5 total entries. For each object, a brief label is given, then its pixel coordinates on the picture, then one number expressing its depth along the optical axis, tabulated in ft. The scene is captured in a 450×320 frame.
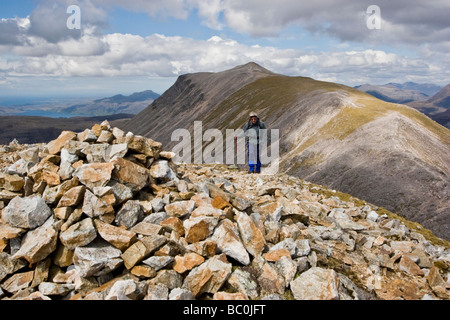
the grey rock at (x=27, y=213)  28.02
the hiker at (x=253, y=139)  69.31
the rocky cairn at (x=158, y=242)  23.63
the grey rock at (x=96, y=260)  23.82
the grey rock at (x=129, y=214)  28.81
